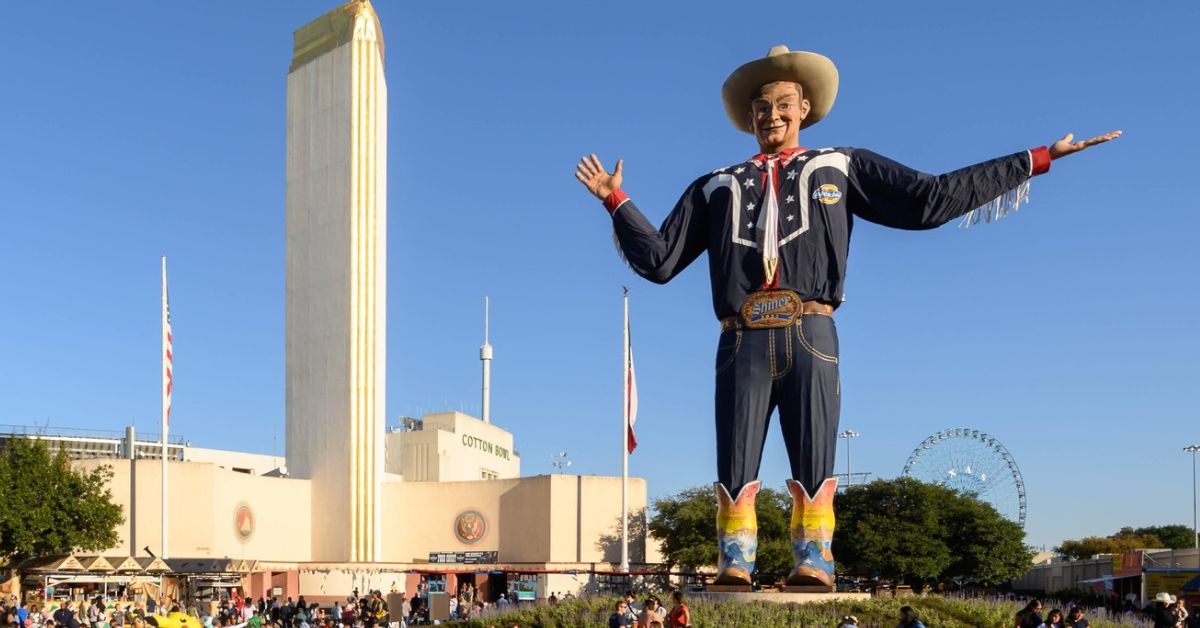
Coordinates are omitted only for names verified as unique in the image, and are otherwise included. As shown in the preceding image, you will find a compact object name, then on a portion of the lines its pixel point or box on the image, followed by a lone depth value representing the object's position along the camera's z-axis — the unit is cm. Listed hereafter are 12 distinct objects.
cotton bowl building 5188
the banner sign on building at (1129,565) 4906
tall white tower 5294
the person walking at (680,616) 1500
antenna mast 8200
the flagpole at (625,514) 4699
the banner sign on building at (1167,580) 3467
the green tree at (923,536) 5216
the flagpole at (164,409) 4284
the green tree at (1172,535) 10575
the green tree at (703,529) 5006
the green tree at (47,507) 4300
